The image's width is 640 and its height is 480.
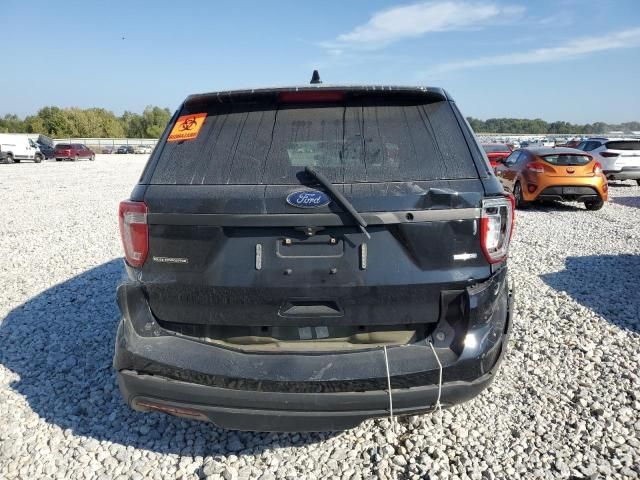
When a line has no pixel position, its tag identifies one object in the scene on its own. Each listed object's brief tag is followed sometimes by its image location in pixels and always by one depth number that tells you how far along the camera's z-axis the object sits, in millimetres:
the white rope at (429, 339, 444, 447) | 2004
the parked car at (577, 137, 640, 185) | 15484
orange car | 10383
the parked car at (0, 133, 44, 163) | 31859
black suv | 1992
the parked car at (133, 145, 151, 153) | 62538
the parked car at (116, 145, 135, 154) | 62312
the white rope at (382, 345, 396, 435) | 1964
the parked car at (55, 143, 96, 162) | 40469
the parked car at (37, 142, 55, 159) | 39688
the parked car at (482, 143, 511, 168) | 17641
